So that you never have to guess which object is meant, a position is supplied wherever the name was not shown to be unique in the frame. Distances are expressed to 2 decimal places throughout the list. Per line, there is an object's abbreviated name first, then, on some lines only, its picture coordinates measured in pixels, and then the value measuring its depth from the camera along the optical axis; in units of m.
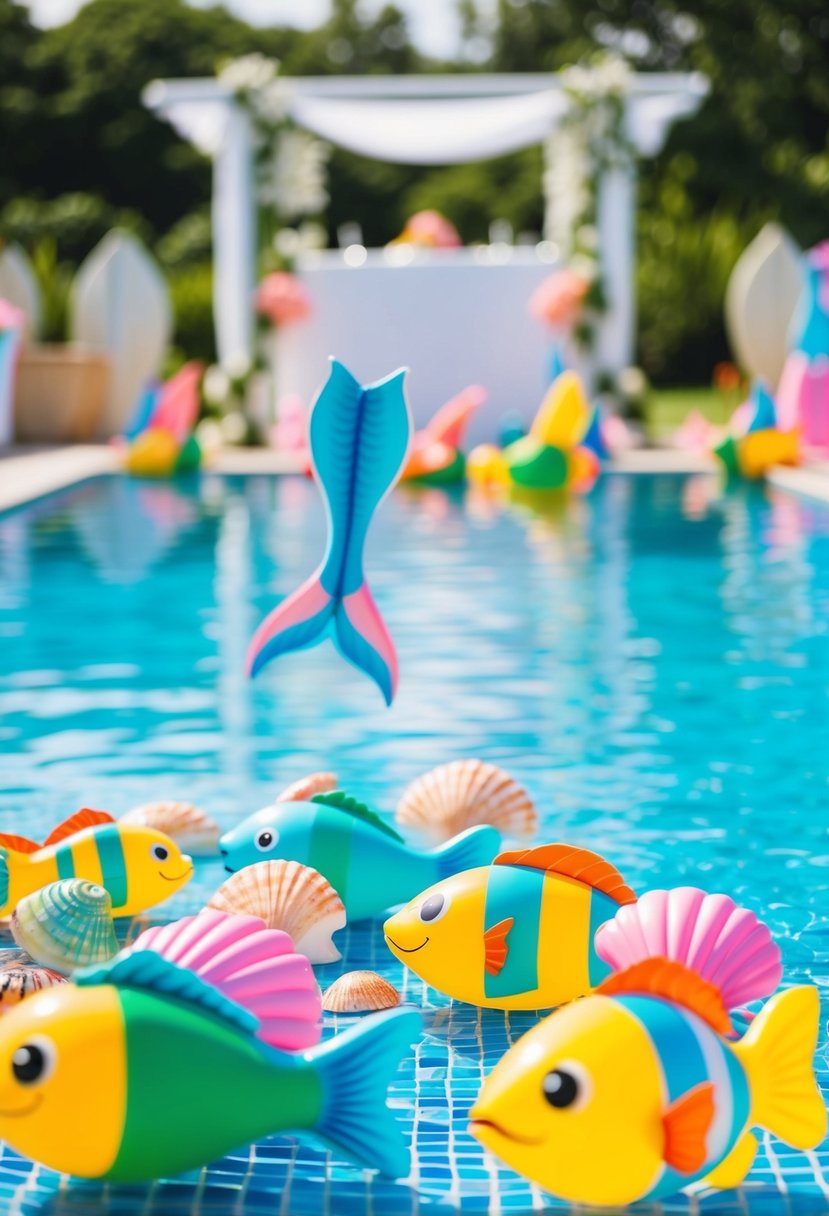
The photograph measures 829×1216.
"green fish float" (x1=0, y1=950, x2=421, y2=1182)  2.21
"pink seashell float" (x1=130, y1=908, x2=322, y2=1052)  2.41
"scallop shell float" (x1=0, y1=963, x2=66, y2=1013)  2.70
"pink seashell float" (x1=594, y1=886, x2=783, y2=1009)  2.50
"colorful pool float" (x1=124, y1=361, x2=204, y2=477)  14.41
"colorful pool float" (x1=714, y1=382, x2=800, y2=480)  13.59
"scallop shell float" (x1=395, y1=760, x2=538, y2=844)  4.01
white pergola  16.62
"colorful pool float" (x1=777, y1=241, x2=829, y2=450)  14.12
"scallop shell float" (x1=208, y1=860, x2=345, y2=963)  3.09
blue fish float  3.44
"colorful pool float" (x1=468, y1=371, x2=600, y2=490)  12.88
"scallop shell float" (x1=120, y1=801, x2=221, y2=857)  4.02
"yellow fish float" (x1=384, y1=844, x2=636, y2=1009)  2.92
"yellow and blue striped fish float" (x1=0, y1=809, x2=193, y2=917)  3.41
